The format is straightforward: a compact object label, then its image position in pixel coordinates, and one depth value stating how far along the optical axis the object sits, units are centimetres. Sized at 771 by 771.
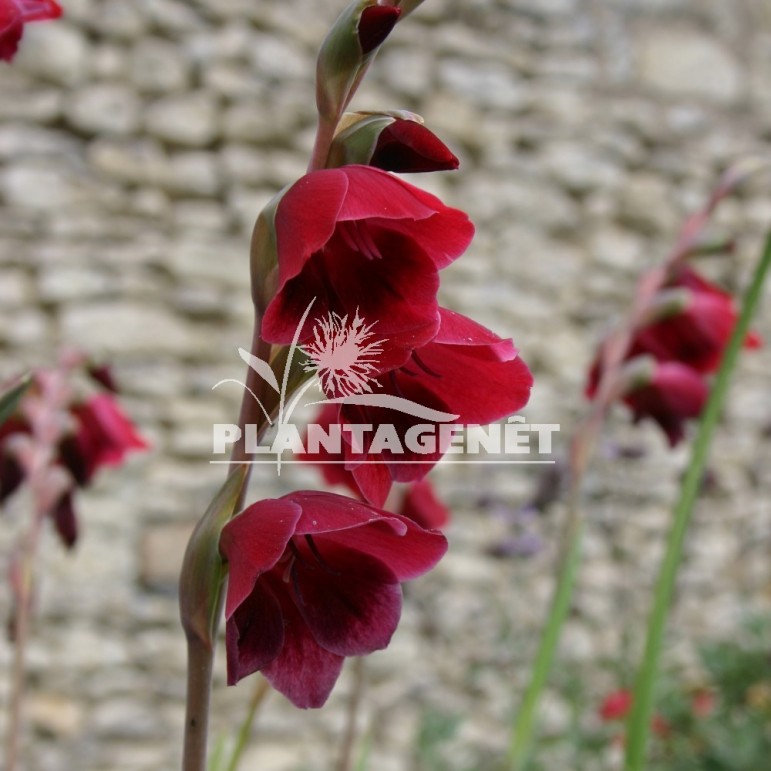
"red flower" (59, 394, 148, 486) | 86
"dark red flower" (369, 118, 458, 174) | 36
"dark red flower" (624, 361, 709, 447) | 88
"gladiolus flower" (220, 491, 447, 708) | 35
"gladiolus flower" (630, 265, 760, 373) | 89
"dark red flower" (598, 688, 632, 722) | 176
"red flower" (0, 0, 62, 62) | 42
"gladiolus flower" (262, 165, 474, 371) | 33
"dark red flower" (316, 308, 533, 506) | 37
